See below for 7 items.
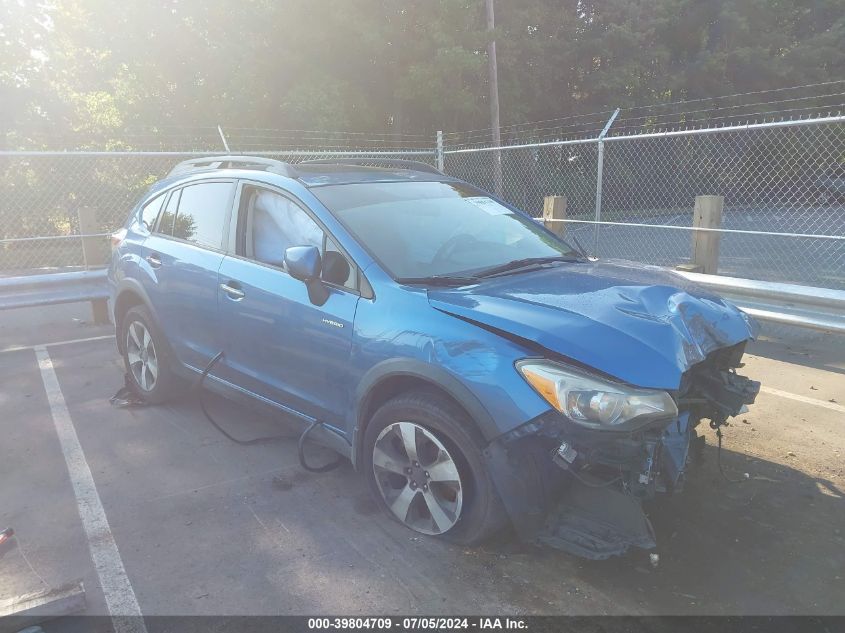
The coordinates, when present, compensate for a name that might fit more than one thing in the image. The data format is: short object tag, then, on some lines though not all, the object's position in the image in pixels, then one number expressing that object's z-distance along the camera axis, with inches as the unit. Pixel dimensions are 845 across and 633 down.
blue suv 103.8
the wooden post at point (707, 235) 266.8
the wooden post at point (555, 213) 325.1
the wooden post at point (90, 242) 300.2
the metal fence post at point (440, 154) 405.4
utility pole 800.9
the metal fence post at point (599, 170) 309.5
